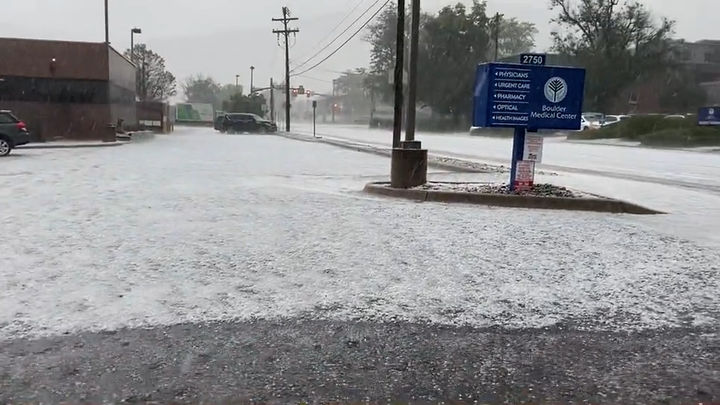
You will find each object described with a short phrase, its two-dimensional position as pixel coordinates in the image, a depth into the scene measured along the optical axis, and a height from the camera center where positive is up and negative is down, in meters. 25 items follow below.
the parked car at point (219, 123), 52.94 -1.22
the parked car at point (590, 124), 53.84 -0.22
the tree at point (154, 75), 78.94 +4.33
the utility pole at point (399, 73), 13.62 +0.91
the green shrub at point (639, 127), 42.98 -0.21
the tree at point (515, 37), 103.44 +13.98
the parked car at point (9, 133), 20.86 -1.05
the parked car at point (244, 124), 51.75 -1.18
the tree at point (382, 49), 85.38 +9.75
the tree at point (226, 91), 169.62 +4.93
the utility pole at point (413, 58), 14.09 +1.30
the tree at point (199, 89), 142.62 +4.25
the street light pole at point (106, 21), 37.37 +5.04
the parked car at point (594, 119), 57.97 +0.29
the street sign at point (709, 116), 40.34 +0.61
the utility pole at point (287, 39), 59.52 +7.11
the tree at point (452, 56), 73.44 +7.28
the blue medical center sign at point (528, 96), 10.85 +0.41
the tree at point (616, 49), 68.88 +8.40
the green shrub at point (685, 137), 38.06 -0.76
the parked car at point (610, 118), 63.22 +0.44
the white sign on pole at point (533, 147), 11.02 -0.48
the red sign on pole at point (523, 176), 10.97 -0.99
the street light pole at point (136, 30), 46.79 +5.62
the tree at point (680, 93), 74.38 +3.76
